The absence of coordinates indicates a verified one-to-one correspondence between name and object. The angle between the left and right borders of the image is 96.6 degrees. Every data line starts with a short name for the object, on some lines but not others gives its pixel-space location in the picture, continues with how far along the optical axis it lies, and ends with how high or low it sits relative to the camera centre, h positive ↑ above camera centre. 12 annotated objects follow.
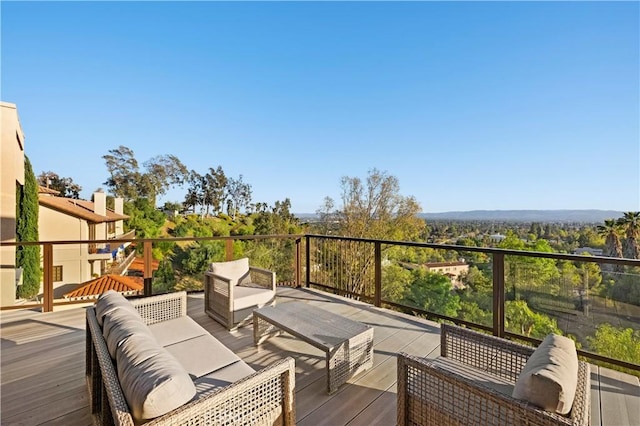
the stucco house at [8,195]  6.25 +0.56
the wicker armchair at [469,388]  1.10 -0.85
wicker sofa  1.08 -0.83
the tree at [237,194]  24.17 +1.92
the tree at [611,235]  12.13 -0.97
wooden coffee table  2.21 -1.00
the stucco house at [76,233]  11.28 -0.66
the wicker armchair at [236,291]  3.33 -0.94
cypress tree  9.34 -0.37
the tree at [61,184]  21.08 +2.67
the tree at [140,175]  22.64 +3.62
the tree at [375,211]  15.69 +0.25
